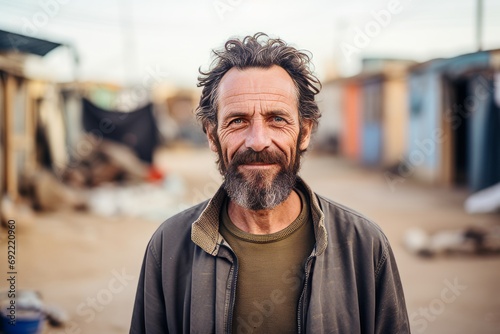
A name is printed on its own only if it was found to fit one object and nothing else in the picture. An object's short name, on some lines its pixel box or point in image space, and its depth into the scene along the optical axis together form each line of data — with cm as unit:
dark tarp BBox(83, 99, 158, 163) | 1252
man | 167
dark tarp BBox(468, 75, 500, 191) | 1056
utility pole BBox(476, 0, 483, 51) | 980
